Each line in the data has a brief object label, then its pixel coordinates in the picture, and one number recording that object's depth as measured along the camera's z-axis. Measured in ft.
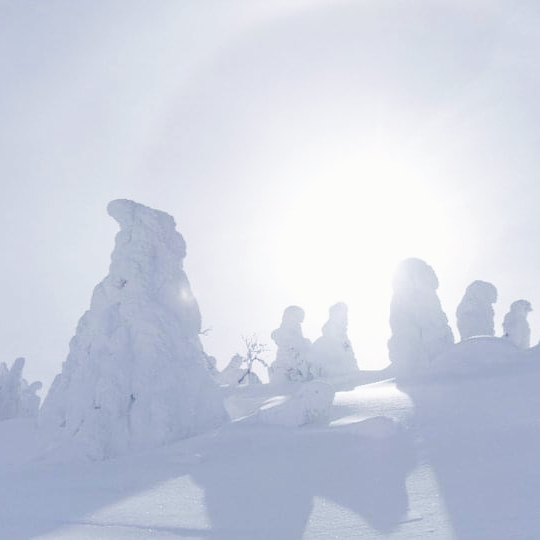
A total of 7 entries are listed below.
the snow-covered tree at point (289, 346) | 159.12
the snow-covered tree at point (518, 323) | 154.46
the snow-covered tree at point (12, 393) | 136.98
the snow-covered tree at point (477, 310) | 143.23
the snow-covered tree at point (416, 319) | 120.16
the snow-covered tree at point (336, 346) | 154.92
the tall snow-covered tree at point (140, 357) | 55.16
